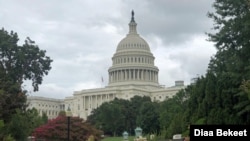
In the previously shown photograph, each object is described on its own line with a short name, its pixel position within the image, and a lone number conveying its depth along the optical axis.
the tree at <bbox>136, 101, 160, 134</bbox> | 80.69
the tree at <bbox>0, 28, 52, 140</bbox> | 46.09
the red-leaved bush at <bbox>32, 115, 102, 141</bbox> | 43.88
